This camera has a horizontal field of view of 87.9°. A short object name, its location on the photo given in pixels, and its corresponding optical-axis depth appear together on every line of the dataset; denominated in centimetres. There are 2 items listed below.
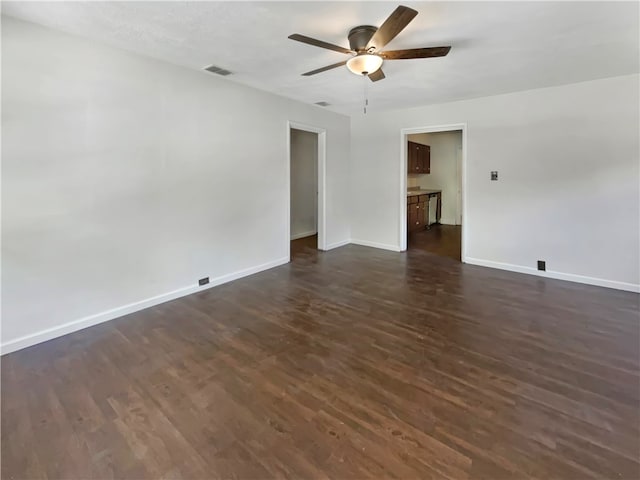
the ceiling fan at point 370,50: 233
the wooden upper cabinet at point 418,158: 745
